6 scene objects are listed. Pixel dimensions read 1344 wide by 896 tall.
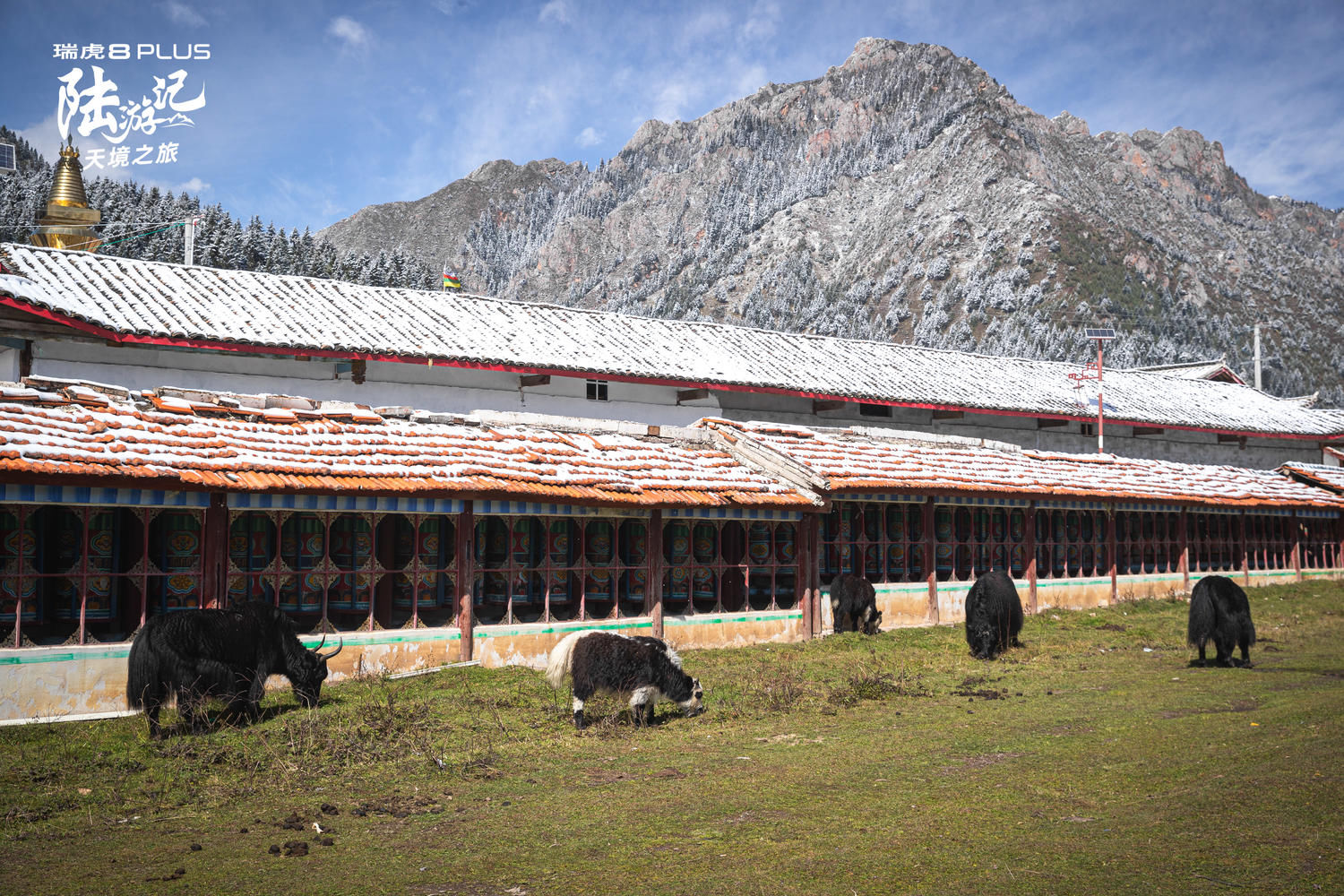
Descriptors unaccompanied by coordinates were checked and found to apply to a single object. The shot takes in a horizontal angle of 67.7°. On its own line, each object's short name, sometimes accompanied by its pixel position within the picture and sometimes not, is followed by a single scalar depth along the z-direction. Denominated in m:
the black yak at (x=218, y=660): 9.10
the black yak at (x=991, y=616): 15.13
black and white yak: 9.99
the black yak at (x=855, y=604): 16.97
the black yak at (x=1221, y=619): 14.03
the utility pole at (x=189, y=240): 27.84
